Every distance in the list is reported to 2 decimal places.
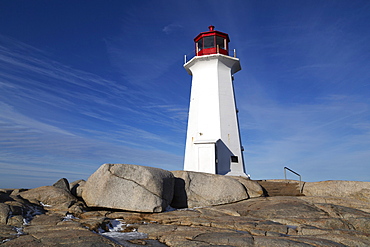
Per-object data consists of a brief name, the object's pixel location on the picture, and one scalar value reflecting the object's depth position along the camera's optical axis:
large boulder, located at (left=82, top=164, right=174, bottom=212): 10.68
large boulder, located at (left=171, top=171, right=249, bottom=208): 12.53
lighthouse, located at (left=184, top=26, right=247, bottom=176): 19.14
